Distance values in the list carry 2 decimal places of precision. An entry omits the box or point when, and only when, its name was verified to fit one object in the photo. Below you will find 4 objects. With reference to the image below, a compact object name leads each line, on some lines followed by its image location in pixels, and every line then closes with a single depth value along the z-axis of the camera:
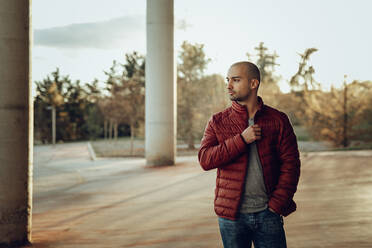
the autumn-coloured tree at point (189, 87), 26.84
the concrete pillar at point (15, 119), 5.18
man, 2.72
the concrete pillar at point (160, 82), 14.52
